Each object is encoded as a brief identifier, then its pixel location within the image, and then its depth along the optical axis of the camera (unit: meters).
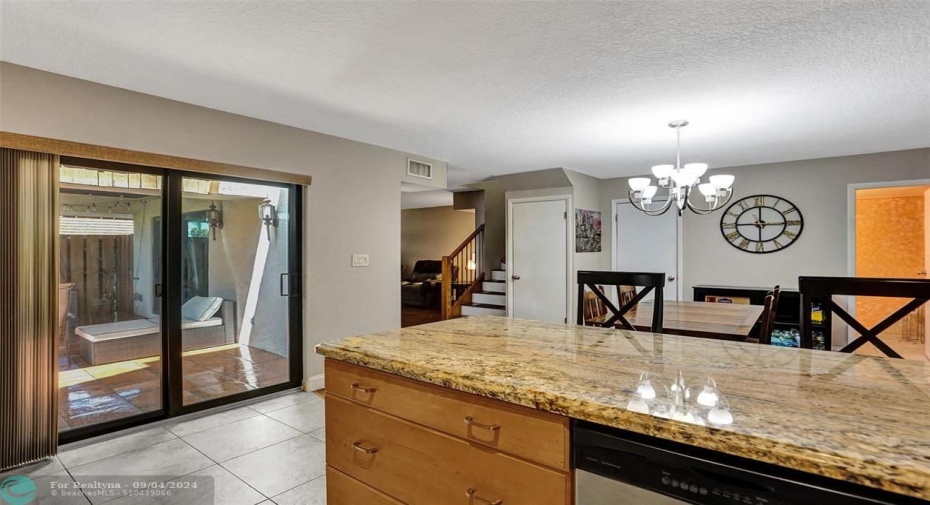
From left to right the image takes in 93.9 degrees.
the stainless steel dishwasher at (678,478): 0.76
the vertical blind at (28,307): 2.46
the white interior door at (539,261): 5.78
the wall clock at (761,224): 5.09
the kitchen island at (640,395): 0.78
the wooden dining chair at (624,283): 2.24
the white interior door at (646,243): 5.84
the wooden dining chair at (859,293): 1.53
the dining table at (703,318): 2.68
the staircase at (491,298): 6.51
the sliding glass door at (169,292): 2.87
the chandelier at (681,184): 3.21
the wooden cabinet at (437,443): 1.06
